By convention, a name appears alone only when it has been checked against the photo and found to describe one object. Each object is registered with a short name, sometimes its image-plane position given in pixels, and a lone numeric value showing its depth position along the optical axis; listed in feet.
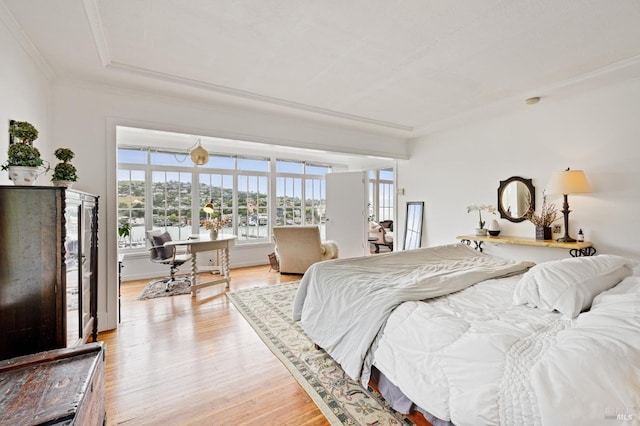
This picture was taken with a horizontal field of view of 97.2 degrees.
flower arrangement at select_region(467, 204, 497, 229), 13.24
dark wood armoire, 4.43
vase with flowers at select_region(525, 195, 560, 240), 11.20
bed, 2.84
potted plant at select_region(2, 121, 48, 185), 5.05
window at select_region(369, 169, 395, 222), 24.99
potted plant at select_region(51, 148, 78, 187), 6.28
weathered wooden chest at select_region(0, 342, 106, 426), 2.99
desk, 12.37
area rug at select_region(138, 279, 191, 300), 12.48
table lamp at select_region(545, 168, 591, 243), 9.91
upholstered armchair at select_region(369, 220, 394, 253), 21.39
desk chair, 13.33
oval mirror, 12.08
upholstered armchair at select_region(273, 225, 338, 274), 15.29
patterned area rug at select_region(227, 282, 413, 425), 5.27
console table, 10.01
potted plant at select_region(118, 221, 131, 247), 14.01
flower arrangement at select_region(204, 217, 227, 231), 14.00
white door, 18.61
